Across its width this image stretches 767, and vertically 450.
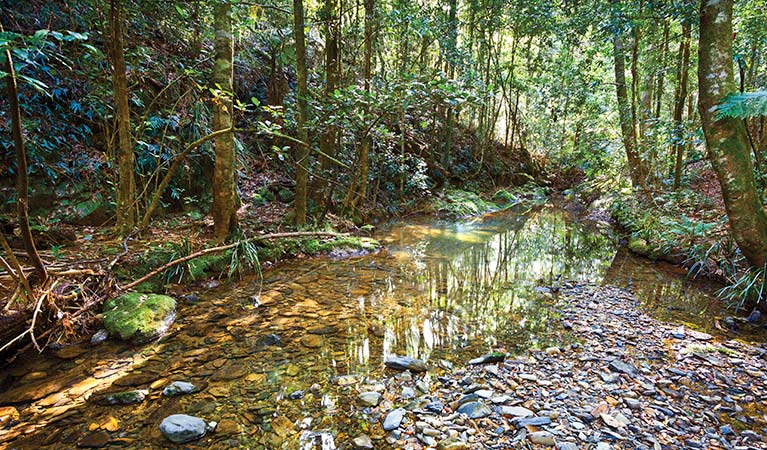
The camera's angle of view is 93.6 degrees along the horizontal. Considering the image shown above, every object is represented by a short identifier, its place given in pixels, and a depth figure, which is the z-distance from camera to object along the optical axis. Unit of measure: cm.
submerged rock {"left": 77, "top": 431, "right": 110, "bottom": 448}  285
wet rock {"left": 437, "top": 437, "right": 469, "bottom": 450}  273
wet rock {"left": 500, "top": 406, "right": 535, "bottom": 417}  304
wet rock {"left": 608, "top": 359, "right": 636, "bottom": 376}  364
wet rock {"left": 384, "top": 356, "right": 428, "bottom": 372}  387
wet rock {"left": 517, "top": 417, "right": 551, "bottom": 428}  291
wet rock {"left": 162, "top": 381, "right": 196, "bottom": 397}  347
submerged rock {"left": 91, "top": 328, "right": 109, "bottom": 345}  434
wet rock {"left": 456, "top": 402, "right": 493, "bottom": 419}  307
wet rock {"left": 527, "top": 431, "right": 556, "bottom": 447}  272
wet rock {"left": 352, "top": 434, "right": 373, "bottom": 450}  279
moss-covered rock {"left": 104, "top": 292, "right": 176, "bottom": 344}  438
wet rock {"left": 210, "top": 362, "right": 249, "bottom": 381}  375
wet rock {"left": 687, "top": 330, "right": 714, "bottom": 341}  439
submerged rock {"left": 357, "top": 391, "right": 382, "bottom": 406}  330
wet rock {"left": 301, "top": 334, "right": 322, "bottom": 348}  444
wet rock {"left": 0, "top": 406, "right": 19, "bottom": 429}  305
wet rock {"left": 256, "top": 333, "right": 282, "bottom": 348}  445
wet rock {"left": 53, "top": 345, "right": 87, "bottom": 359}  406
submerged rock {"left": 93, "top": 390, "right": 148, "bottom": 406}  334
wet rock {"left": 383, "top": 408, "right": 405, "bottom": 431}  298
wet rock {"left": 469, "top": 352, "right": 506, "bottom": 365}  395
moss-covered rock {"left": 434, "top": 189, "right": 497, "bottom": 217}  1614
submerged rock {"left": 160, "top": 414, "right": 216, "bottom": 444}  289
